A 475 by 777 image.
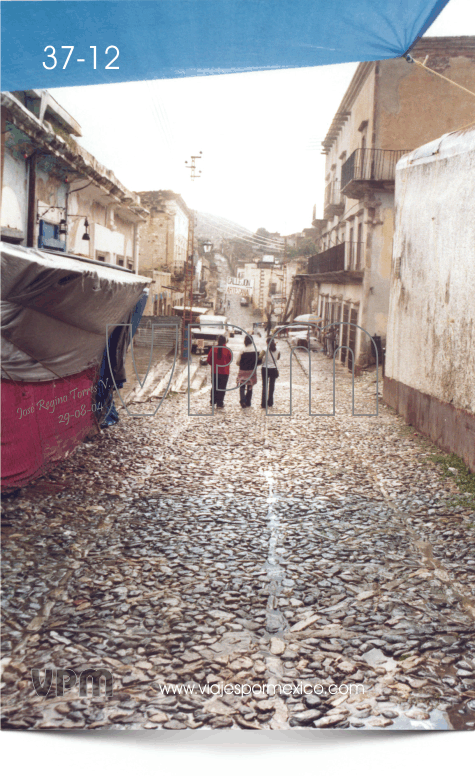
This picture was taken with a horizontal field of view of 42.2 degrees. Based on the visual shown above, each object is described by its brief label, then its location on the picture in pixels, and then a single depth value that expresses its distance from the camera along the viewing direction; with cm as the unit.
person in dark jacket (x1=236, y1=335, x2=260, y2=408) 1012
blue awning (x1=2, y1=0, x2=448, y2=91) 319
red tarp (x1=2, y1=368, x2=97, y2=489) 513
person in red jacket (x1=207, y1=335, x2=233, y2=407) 1030
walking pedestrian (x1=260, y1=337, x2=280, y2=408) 1005
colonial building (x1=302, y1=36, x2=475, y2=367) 1300
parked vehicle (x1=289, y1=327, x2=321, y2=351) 2071
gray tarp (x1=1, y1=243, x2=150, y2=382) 496
